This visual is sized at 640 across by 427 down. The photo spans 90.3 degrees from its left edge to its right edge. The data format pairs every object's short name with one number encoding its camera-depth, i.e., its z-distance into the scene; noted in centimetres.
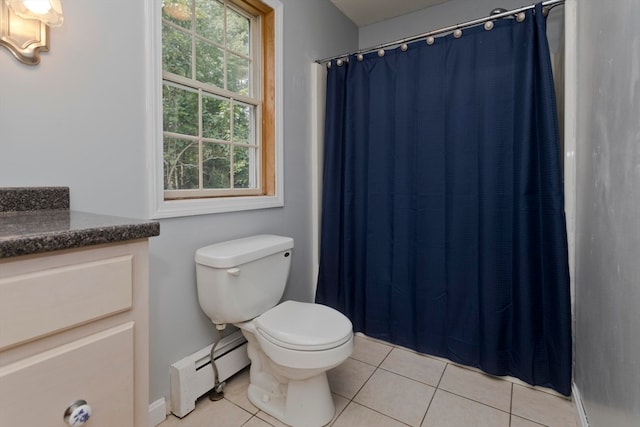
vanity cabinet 55
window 143
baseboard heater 136
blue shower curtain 153
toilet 123
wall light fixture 90
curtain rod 149
